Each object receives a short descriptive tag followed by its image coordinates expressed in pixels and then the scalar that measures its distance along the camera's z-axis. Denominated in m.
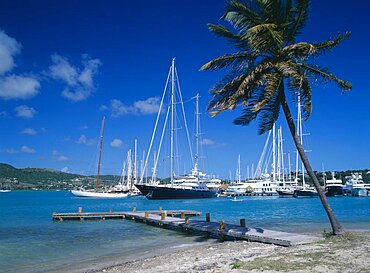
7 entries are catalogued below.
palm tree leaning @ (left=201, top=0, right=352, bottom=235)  14.54
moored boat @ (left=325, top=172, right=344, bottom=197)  105.30
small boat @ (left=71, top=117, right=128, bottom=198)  85.04
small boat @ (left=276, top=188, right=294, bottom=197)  91.94
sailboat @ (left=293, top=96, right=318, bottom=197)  88.00
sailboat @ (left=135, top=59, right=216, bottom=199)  65.25
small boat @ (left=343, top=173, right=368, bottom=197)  112.19
